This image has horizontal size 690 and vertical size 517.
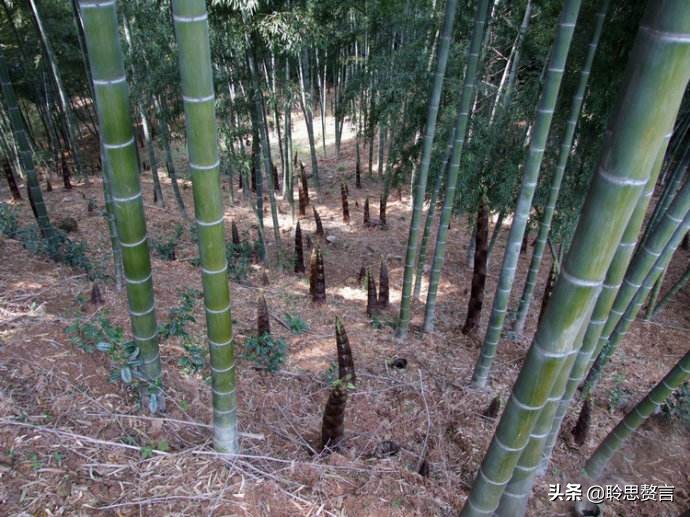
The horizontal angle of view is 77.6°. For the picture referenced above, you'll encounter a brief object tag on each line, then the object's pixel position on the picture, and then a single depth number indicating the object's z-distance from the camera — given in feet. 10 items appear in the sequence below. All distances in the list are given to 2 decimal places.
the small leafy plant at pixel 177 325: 8.41
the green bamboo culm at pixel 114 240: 12.03
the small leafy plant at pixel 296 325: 14.87
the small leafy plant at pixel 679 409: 13.10
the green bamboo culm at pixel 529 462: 5.80
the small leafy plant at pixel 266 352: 11.73
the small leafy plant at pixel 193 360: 8.29
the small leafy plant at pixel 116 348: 7.29
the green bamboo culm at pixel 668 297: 18.05
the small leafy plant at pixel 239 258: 20.94
